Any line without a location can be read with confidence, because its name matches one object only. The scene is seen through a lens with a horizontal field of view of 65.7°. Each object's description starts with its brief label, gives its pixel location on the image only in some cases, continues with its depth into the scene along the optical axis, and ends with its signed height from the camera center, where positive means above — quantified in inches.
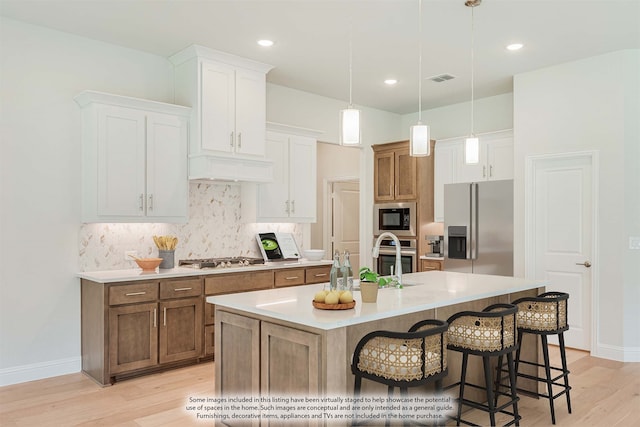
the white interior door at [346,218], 325.7 -3.5
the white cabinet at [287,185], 209.9 +12.1
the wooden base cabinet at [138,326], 153.0 -37.0
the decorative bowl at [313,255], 219.1 -18.7
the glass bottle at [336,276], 115.0 -14.7
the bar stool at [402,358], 92.1 -27.7
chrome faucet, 127.6 -14.4
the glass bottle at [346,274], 116.6 -14.4
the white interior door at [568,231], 194.5 -7.3
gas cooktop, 179.6 -18.8
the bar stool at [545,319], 126.6 -27.3
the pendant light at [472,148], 143.3 +19.1
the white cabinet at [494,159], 230.4 +25.4
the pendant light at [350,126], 117.7 +20.6
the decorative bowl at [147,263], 167.3 -17.1
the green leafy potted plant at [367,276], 110.4 -14.3
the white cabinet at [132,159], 163.0 +18.3
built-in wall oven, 253.9 -22.7
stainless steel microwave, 254.2 -2.8
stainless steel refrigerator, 217.2 -6.5
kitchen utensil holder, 178.2 -16.4
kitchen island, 92.6 -25.1
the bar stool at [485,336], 109.0 -27.4
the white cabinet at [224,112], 179.9 +38.2
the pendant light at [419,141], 126.2 +18.5
